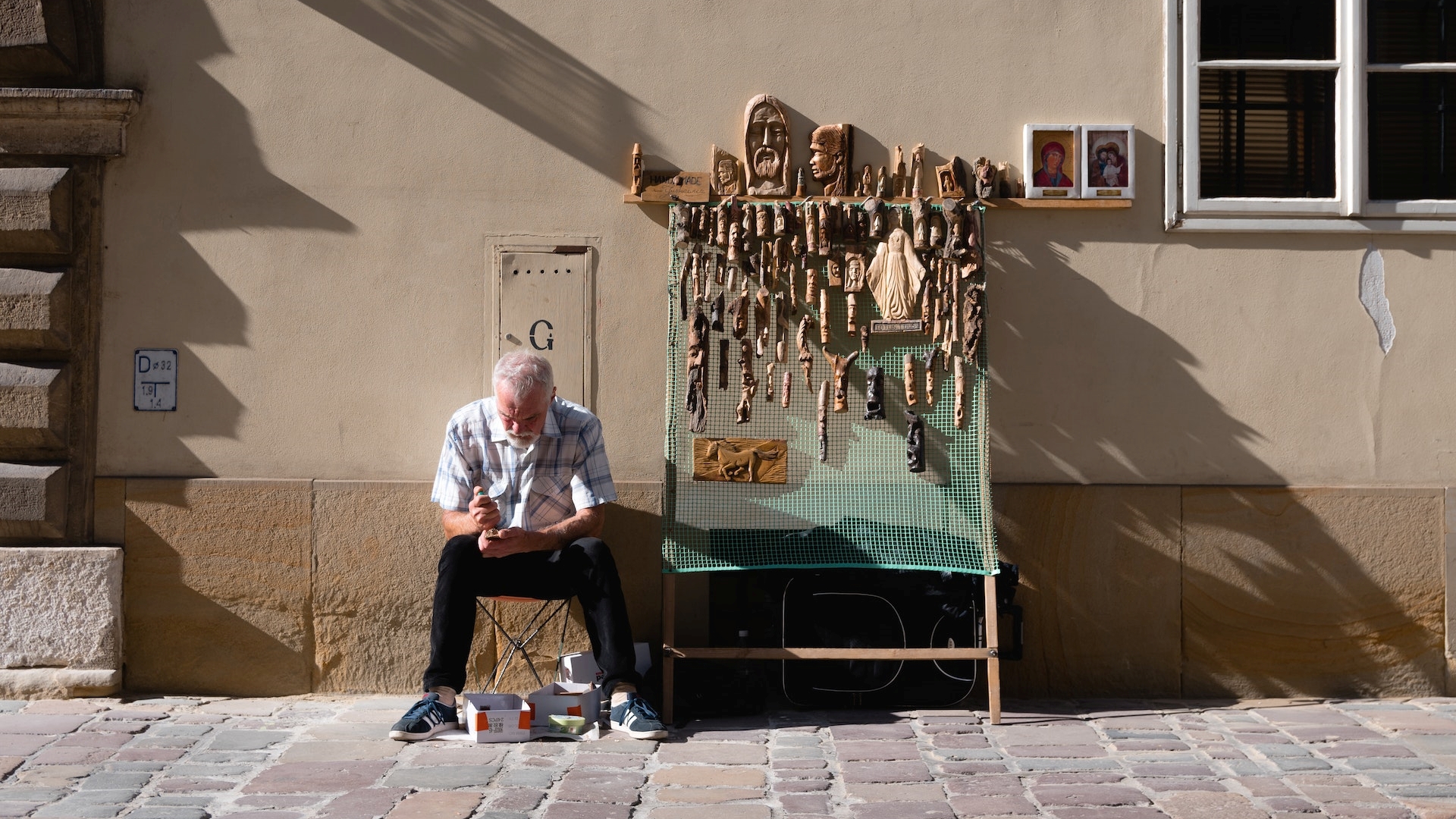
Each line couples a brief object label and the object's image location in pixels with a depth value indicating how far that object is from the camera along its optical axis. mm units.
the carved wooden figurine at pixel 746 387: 5289
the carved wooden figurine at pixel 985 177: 5387
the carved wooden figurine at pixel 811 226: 5320
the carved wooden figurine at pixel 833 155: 5418
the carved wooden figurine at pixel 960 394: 5273
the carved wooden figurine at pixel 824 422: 5301
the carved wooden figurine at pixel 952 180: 5422
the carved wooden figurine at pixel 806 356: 5324
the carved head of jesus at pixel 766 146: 5414
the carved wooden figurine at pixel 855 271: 5328
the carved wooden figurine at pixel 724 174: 5430
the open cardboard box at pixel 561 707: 4746
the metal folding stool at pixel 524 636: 5109
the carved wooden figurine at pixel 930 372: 5320
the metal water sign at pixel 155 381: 5418
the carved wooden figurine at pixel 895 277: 5324
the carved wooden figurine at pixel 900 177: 5438
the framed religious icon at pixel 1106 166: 5426
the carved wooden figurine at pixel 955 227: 5309
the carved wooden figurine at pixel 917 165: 5422
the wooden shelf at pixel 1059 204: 5418
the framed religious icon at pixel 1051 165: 5422
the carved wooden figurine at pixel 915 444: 5281
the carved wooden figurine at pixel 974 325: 5281
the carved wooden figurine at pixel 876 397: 5309
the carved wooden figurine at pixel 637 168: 5375
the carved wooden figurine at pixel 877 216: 5340
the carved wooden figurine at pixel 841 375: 5316
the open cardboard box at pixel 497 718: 4656
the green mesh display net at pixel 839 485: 5152
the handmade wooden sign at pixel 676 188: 5402
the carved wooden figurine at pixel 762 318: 5324
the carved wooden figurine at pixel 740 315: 5324
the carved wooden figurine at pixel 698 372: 5277
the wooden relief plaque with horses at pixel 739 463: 5250
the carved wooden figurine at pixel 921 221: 5320
